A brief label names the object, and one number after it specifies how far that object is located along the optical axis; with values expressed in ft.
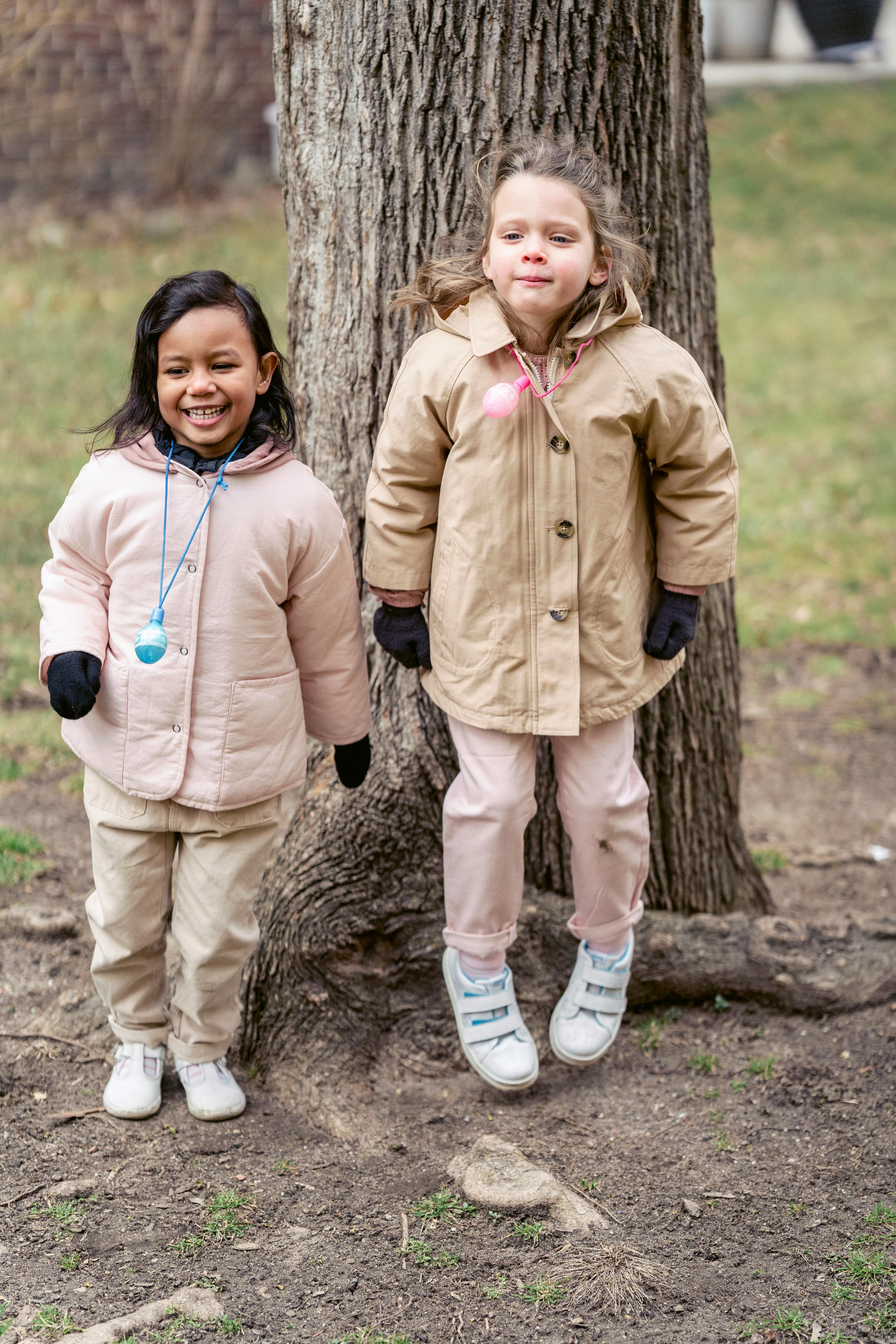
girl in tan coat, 8.40
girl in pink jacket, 8.40
